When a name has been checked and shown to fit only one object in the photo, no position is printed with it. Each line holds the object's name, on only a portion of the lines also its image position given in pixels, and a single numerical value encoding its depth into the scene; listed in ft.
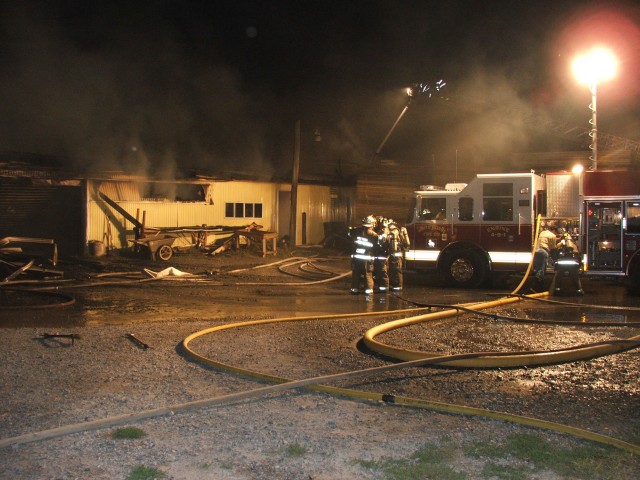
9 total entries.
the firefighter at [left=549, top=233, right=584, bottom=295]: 41.70
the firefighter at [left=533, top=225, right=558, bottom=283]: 43.16
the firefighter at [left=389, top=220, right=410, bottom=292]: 43.01
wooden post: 72.90
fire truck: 43.06
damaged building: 61.11
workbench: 67.51
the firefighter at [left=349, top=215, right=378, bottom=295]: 41.75
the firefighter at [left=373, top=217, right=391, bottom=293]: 42.16
